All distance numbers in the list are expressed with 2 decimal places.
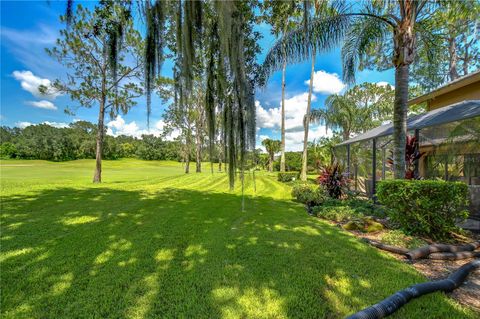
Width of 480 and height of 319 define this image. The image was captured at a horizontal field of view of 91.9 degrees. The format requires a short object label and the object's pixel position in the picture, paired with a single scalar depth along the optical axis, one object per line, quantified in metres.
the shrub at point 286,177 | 16.00
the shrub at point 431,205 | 3.75
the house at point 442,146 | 5.49
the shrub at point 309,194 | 6.96
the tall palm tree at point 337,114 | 17.83
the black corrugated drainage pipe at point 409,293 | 1.74
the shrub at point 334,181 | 8.06
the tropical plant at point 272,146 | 34.62
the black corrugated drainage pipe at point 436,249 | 3.10
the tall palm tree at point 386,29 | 4.55
